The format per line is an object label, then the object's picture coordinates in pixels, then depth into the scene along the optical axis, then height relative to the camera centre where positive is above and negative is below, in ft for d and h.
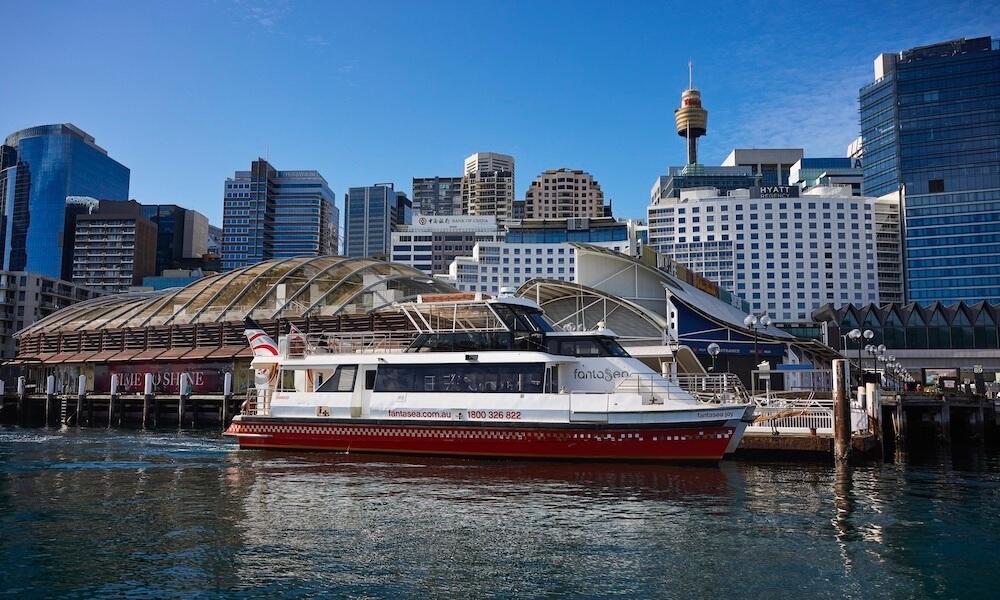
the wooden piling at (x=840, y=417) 88.89 -4.52
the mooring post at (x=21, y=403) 184.85 -7.84
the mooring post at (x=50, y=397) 182.12 -6.34
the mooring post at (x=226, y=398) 159.22 -5.25
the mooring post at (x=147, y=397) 167.94 -5.49
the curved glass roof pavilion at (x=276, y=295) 190.29 +20.62
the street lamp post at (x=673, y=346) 141.90 +6.17
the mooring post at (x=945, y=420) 135.44 -7.14
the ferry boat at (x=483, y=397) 86.63 -2.68
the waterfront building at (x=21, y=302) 346.74 +32.64
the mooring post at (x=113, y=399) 174.27 -6.22
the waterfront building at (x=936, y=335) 283.38 +17.32
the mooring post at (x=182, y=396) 165.99 -5.12
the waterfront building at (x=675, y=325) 175.32 +12.51
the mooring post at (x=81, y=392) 178.25 -4.82
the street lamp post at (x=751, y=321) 110.01 +8.35
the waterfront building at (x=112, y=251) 547.90 +88.66
